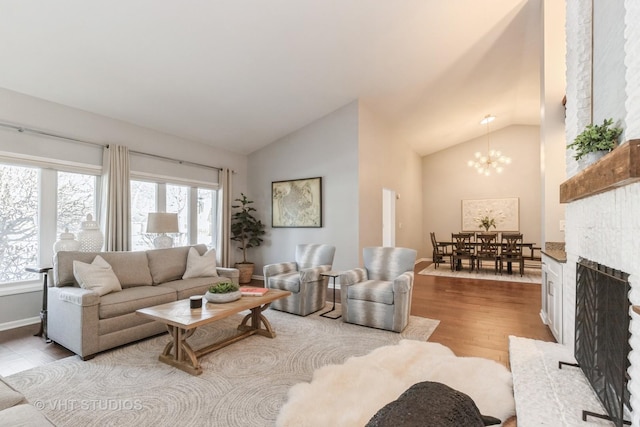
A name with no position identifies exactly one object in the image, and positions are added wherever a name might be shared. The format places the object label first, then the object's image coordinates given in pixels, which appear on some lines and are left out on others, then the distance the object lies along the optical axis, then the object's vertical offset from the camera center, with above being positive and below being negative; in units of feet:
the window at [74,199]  13.02 +0.80
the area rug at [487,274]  20.93 -4.06
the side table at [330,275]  12.67 -2.43
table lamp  13.89 -0.35
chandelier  24.38 +5.04
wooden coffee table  8.10 -2.66
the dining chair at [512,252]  22.08 -2.35
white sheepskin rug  6.18 -3.89
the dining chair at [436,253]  25.91 -2.92
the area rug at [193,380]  6.41 -4.05
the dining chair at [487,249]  23.36 -2.34
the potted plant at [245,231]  20.16 -0.84
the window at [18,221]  11.56 -0.13
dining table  22.79 -2.21
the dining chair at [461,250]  24.36 -2.53
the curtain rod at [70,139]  11.46 +3.30
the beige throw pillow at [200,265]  13.65 -2.10
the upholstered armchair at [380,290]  11.00 -2.61
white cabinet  9.64 -2.65
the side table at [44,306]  10.53 -3.02
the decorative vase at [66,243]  11.68 -0.96
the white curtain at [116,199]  13.84 +0.87
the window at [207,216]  19.25 +0.14
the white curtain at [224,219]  19.45 -0.05
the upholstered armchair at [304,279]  12.98 -2.61
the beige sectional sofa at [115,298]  9.08 -2.66
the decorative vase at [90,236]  12.28 -0.75
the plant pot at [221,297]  9.41 -2.41
